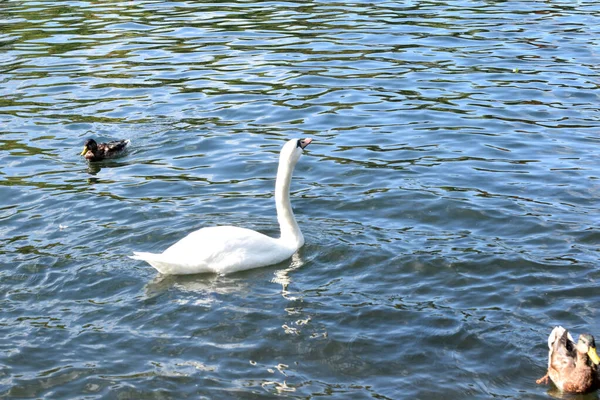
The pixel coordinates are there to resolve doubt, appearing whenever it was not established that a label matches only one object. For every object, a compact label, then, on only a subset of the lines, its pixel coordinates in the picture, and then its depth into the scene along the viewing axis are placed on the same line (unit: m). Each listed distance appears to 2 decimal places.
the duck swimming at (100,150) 15.34
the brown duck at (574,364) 8.16
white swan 10.61
